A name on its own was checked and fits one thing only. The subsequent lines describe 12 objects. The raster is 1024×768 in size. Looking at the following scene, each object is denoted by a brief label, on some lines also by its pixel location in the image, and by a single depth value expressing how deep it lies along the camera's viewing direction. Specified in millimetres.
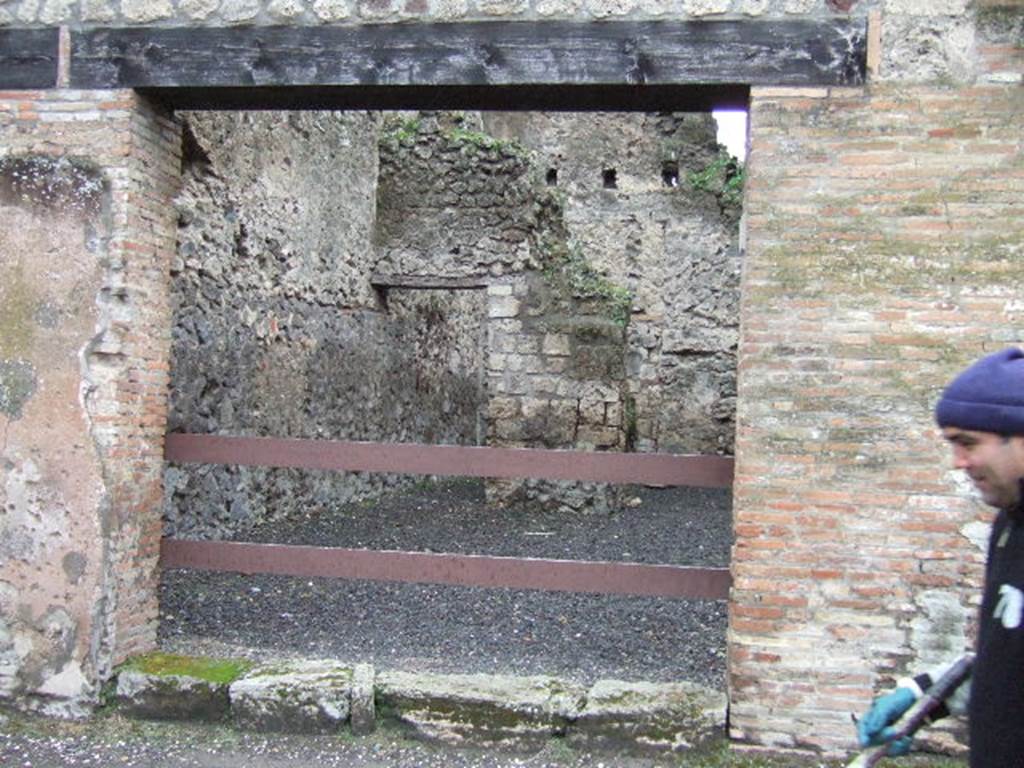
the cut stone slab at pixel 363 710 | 4559
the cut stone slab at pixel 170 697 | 4602
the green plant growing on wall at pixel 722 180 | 16500
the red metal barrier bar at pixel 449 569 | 4520
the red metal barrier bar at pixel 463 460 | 4516
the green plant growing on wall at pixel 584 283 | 10477
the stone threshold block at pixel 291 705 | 4543
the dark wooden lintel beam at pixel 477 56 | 4254
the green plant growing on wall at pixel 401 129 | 11758
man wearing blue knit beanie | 2043
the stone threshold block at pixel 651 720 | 4309
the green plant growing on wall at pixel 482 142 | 11297
